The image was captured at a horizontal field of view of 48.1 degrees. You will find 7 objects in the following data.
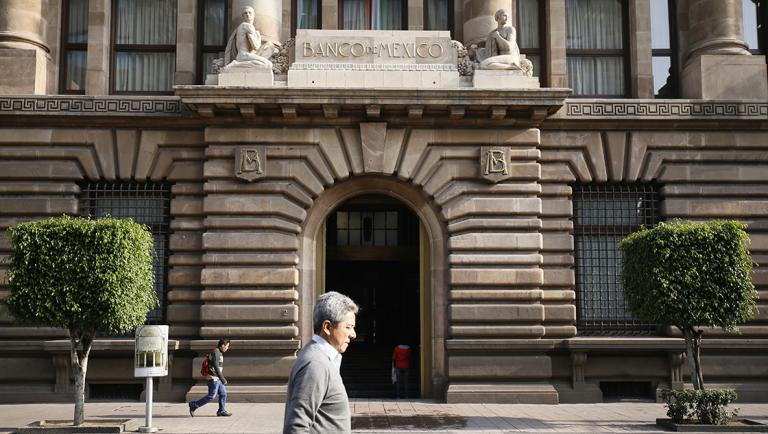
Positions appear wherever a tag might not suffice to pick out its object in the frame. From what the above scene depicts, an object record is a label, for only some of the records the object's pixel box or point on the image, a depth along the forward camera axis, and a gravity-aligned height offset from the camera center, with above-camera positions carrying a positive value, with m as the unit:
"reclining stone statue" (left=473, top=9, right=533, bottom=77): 21.78 +6.45
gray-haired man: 5.79 -0.48
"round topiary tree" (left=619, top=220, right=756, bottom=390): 17.48 +0.46
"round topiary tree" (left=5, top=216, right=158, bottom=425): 16.72 +0.56
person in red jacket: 23.47 -1.59
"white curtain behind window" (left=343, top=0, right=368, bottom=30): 24.84 +8.36
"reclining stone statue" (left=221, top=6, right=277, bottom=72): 21.69 +6.54
